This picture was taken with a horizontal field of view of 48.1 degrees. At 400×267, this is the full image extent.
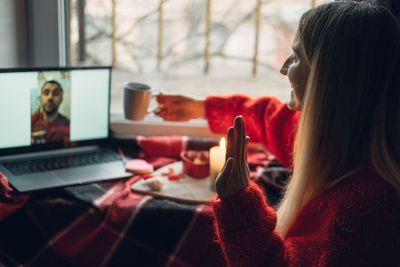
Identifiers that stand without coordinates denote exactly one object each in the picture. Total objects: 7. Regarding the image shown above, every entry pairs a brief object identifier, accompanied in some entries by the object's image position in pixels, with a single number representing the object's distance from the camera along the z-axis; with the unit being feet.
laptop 3.97
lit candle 3.96
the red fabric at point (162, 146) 4.96
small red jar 4.34
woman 2.26
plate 3.95
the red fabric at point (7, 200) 3.61
